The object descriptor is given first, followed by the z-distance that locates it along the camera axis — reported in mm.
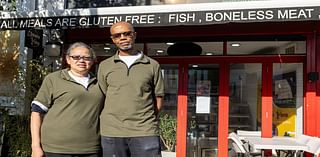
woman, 2116
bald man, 2177
